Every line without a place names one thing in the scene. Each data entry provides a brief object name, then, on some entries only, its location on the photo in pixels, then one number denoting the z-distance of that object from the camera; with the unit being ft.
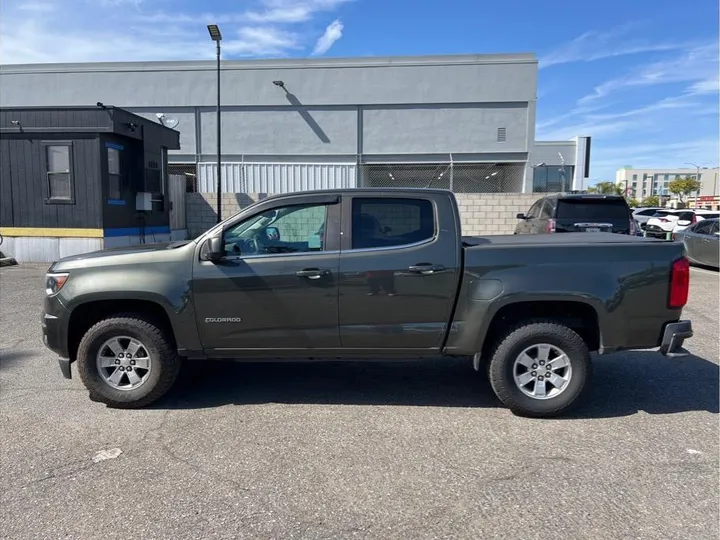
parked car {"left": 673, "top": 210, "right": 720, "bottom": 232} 78.48
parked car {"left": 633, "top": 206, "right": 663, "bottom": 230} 97.12
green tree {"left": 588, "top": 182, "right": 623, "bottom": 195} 266.77
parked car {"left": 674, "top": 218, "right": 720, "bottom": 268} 45.37
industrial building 81.35
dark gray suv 34.37
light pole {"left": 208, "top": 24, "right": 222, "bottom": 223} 50.10
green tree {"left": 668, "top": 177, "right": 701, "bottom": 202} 253.44
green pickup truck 14.12
